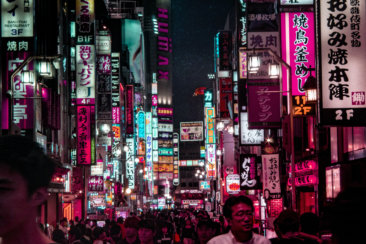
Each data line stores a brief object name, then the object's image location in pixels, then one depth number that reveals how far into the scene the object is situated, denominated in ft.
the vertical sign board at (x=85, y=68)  126.00
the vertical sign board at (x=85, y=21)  128.67
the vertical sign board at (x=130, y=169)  235.63
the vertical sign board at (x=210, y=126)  286.25
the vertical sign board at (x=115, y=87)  189.57
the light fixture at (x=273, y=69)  63.87
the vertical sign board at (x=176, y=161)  498.28
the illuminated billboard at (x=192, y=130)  539.29
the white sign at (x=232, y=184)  132.26
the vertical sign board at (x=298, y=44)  73.05
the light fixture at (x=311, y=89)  63.00
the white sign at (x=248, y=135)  107.96
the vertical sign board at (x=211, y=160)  260.83
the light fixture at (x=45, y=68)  69.26
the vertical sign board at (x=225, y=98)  160.35
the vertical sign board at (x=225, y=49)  178.19
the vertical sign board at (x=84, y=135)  120.37
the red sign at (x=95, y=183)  144.05
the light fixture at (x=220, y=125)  139.42
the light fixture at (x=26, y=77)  65.51
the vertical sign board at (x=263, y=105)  82.89
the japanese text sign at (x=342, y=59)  46.14
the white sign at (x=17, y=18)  83.25
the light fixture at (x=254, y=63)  66.28
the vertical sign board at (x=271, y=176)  79.61
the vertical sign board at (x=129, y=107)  240.75
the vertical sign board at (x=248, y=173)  100.42
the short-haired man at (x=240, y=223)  21.22
